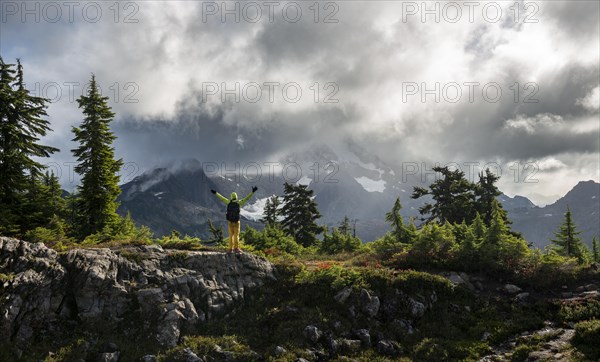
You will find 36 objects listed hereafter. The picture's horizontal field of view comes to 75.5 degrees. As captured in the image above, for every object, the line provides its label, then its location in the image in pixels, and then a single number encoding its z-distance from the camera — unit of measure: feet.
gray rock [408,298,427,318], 63.41
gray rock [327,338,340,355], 55.31
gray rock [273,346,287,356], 53.11
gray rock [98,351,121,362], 49.19
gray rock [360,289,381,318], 63.10
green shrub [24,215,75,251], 64.66
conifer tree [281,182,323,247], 180.96
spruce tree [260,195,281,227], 217.15
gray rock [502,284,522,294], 69.15
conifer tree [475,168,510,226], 144.25
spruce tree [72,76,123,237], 94.53
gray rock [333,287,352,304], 64.66
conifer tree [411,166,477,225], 145.59
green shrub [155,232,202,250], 75.87
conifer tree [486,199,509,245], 80.33
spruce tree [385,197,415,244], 104.63
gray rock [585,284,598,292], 66.85
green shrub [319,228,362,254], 119.15
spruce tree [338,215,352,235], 287.63
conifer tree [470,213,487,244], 88.32
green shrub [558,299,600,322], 58.70
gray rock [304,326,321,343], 56.70
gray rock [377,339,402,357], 55.52
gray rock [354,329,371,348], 57.37
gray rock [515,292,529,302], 66.30
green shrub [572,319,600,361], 48.39
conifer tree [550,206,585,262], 159.22
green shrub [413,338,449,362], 53.72
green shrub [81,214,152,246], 72.54
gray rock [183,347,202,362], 50.80
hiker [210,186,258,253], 69.51
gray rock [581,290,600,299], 62.89
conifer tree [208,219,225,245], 207.49
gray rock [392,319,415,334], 60.23
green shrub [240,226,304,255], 122.11
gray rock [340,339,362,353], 56.03
